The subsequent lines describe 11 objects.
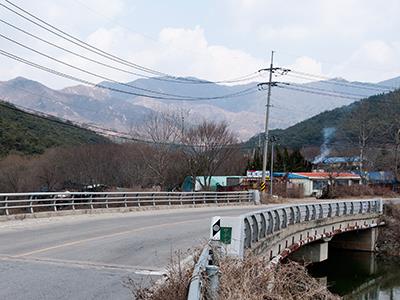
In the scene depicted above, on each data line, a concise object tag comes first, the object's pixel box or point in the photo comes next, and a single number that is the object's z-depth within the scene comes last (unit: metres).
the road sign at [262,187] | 47.72
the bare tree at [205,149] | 60.44
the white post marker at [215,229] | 9.70
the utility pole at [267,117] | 45.69
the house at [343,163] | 85.32
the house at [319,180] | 74.31
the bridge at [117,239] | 9.79
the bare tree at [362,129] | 76.62
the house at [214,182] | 64.83
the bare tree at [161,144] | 61.00
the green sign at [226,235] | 10.62
